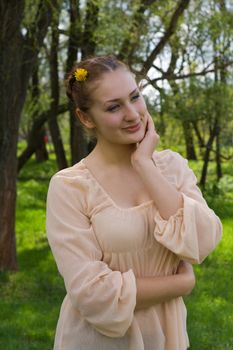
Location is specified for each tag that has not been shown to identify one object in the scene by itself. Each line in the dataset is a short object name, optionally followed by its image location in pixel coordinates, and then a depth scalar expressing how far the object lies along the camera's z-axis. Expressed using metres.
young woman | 2.25
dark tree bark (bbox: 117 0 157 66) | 10.20
